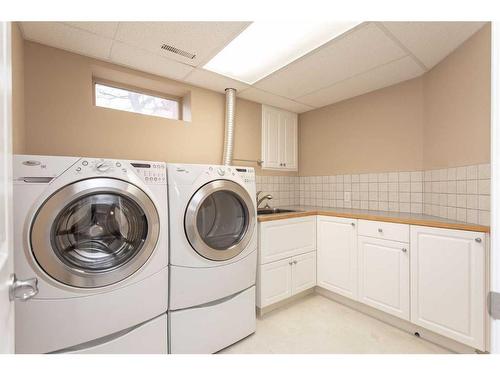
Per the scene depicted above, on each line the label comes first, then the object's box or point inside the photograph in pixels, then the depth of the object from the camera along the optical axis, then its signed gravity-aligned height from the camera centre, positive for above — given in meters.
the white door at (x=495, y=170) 0.48 +0.03
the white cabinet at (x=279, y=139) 2.77 +0.58
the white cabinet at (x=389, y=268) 1.38 -0.63
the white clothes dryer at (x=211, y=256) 1.37 -0.45
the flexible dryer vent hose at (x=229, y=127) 2.30 +0.59
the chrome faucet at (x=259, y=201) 2.58 -0.17
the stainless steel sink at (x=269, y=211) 2.53 -0.28
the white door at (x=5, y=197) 0.51 -0.03
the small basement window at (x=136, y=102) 1.93 +0.76
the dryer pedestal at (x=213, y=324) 1.36 -0.89
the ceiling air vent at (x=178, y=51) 1.63 +0.97
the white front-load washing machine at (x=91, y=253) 0.98 -0.33
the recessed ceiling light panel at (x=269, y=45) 1.45 +1.01
